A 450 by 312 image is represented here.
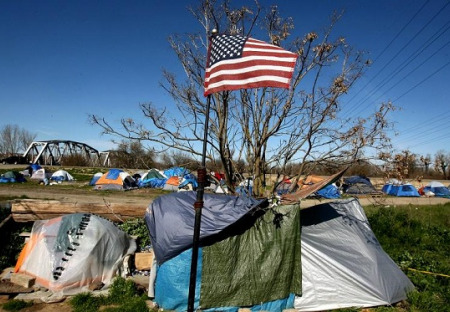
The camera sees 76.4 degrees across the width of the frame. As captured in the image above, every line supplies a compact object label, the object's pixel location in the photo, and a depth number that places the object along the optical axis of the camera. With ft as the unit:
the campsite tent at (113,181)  72.79
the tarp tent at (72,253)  18.08
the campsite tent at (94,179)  78.74
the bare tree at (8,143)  299.58
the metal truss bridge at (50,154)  194.47
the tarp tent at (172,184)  78.97
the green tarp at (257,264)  16.89
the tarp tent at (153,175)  85.76
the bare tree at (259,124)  19.39
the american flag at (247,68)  12.14
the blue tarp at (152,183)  83.76
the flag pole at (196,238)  11.14
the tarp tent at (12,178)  73.92
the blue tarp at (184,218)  16.72
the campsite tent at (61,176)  84.07
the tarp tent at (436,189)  95.25
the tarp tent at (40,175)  83.13
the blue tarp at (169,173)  86.11
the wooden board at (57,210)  24.29
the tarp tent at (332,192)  81.97
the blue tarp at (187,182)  72.79
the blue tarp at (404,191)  90.38
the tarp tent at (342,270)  17.61
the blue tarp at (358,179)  85.43
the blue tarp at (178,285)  16.49
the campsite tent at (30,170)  98.73
